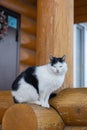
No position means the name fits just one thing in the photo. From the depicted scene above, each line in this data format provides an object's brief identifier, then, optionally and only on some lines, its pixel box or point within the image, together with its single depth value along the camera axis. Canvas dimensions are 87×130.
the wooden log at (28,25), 5.20
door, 4.76
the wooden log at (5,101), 3.13
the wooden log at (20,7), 4.79
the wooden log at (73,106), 2.45
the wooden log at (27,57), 5.18
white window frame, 6.52
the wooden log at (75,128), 2.49
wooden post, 2.87
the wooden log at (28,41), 5.20
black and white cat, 2.57
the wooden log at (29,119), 2.26
